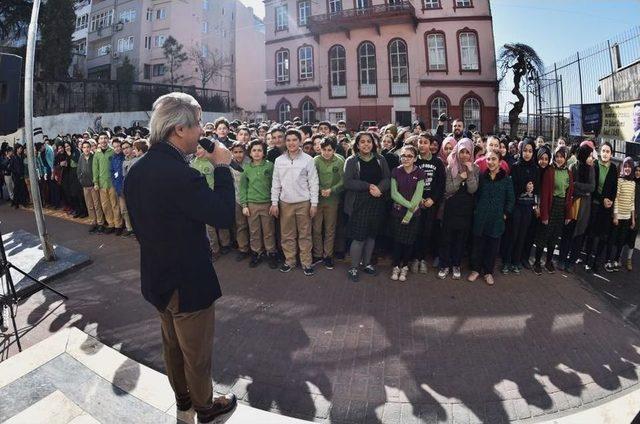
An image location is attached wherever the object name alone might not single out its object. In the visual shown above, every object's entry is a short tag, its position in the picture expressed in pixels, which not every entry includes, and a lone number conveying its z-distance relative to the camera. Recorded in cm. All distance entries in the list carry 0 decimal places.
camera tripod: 389
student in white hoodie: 540
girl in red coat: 530
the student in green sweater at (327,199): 557
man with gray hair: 213
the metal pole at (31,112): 541
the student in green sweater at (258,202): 566
